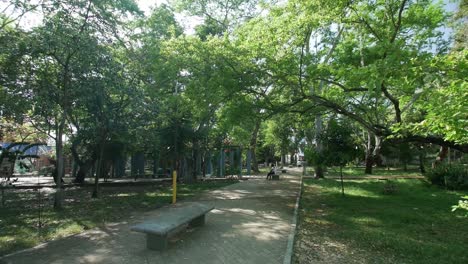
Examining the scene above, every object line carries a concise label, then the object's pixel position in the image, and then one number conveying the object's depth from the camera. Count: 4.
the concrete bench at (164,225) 5.84
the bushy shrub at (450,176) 16.06
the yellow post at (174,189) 12.01
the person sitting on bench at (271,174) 23.86
